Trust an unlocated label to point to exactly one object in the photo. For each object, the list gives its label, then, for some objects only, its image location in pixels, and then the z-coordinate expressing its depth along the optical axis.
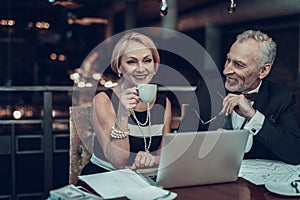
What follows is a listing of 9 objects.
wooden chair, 2.25
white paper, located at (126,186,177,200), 1.42
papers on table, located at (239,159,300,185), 1.74
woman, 2.04
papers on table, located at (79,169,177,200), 1.44
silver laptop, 1.46
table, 1.51
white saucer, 1.52
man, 2.06
